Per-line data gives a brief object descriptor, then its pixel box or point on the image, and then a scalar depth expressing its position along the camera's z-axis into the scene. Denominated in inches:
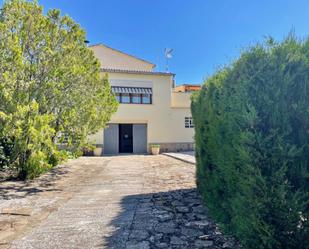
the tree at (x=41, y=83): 311.0
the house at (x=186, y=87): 1265.4
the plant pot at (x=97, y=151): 900.9
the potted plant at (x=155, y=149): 949.2
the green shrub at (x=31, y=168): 390.1
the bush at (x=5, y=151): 398.0
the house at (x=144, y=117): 977.5
